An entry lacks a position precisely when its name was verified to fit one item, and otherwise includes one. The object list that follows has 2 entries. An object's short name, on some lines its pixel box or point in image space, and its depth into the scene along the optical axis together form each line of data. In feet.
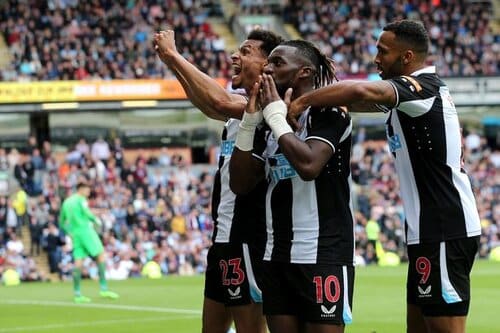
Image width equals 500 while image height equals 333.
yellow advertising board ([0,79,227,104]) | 101.55
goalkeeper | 61.46
